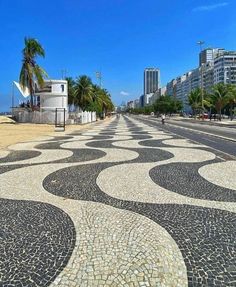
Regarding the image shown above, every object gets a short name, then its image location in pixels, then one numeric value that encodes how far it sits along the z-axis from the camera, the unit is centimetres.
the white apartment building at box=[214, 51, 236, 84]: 11044
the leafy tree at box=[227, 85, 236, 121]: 4829
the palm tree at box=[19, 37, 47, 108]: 3184
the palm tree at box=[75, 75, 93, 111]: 4654
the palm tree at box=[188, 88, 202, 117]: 6623
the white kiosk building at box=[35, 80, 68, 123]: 3584
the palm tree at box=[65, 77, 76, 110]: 4770
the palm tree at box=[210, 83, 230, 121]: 4854
